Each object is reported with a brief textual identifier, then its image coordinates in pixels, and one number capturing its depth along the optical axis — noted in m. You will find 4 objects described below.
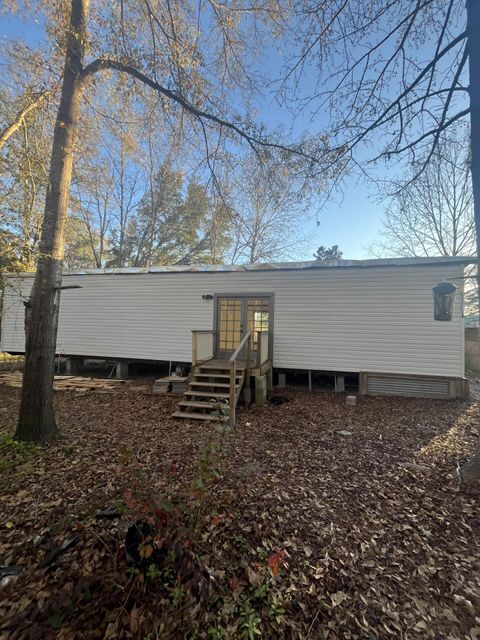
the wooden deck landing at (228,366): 6.00
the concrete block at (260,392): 6.05
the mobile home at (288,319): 6.67
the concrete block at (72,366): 9.21
